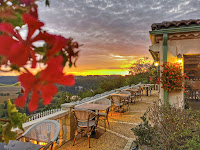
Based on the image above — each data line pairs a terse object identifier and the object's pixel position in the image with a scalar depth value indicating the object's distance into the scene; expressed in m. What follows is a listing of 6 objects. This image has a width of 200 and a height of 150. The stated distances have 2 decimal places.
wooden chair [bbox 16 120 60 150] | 2.77
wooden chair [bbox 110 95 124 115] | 7.25
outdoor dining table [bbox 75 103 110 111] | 4.81
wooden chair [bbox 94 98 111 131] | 5.86
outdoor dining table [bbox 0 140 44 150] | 2.07
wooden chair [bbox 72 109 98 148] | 4.26
